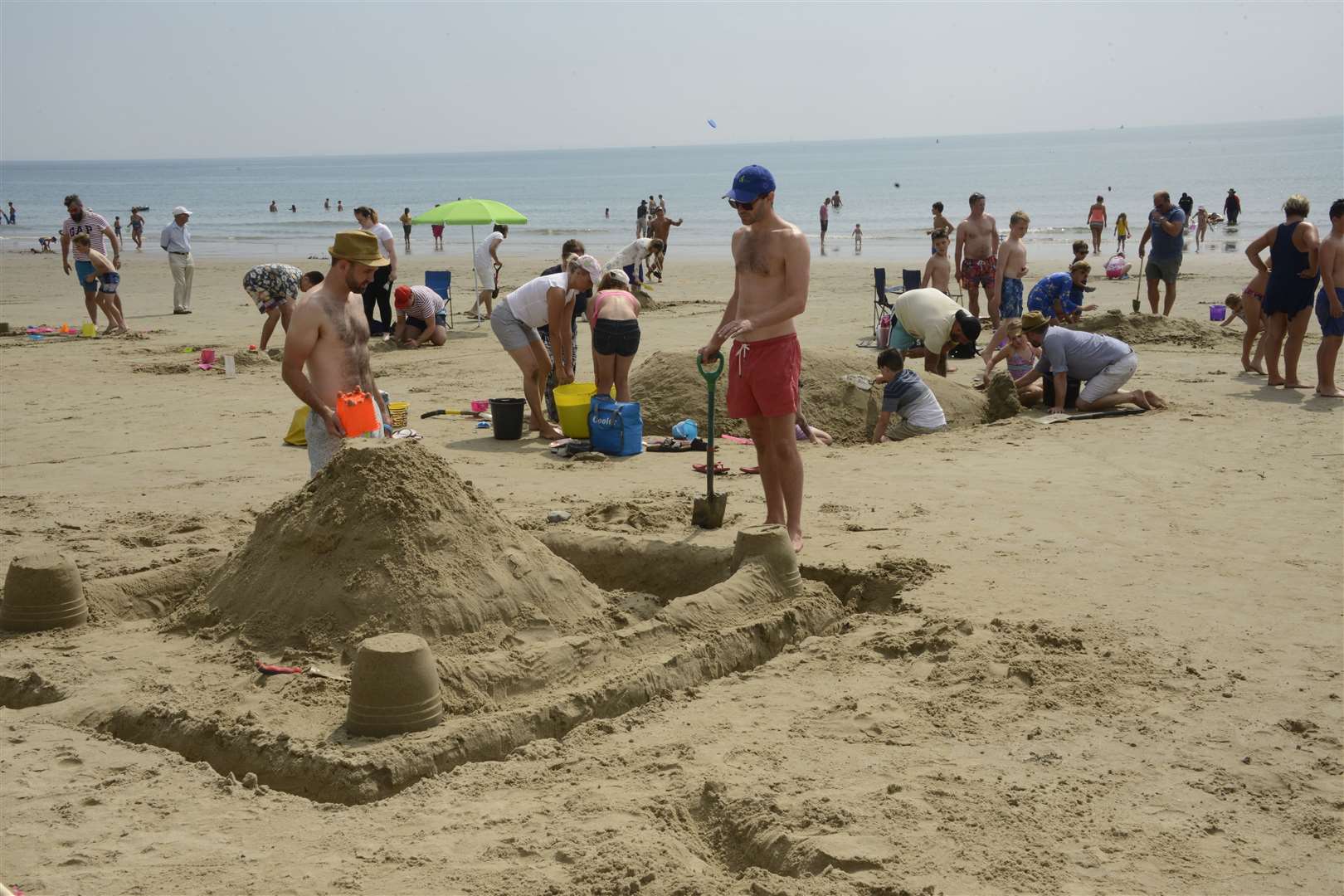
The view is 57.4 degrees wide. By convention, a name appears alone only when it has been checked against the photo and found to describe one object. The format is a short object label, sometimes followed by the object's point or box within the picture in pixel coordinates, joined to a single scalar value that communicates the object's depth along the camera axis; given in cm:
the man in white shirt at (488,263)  1616
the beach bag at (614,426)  856
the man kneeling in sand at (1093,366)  949
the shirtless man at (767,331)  574
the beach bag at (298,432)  850
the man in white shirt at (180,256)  1686
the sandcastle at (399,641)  398
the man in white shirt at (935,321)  1105
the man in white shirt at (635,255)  1703
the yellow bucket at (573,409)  895
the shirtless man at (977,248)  1305
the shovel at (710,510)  633
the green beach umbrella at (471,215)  1575
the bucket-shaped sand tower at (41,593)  506
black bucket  920
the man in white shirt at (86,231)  1512
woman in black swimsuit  981
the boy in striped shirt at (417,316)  1416
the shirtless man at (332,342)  541
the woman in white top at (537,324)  889
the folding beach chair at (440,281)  1591
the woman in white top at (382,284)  1350
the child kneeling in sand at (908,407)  916
